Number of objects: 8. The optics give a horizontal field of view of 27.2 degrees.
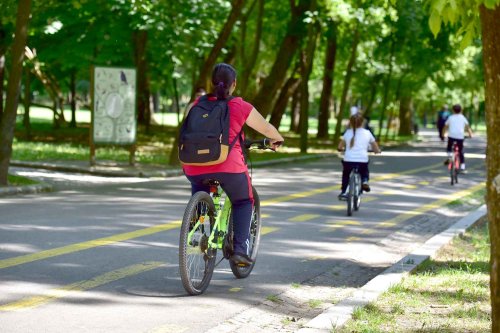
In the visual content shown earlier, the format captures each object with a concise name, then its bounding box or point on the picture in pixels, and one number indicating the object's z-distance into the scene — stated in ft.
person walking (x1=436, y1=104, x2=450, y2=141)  162.80
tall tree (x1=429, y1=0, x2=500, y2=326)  17.65
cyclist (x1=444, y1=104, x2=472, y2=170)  75.66
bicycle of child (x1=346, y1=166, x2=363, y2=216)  49.34
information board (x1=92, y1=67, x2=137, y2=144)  78.69
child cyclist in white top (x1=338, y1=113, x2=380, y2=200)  50.52
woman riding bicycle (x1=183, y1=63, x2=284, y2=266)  26.08
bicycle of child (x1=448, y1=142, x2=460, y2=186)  73.61
